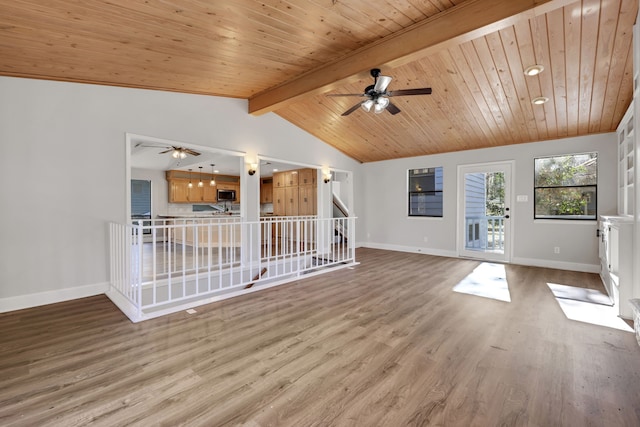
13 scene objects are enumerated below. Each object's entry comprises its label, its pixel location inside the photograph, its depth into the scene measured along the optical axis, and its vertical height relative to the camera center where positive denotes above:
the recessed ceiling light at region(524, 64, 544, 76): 3.48 +1.70
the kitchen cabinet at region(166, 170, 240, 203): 9.59 +0.81
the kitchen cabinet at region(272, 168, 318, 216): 7.52 +0.48
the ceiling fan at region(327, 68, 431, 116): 3.28 +1.37
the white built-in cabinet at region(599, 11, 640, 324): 2.68 -0.32
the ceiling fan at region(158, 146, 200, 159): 5.48 +1.17
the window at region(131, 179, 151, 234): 9.19 +0.36
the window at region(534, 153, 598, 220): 5.15 +0.41
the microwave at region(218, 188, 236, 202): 10.36 +0.54
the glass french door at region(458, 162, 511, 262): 6.01 -0.06
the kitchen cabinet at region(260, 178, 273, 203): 10.89 +0.75
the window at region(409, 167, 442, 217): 6.98 +0.43
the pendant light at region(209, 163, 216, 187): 10.29 +1.04
